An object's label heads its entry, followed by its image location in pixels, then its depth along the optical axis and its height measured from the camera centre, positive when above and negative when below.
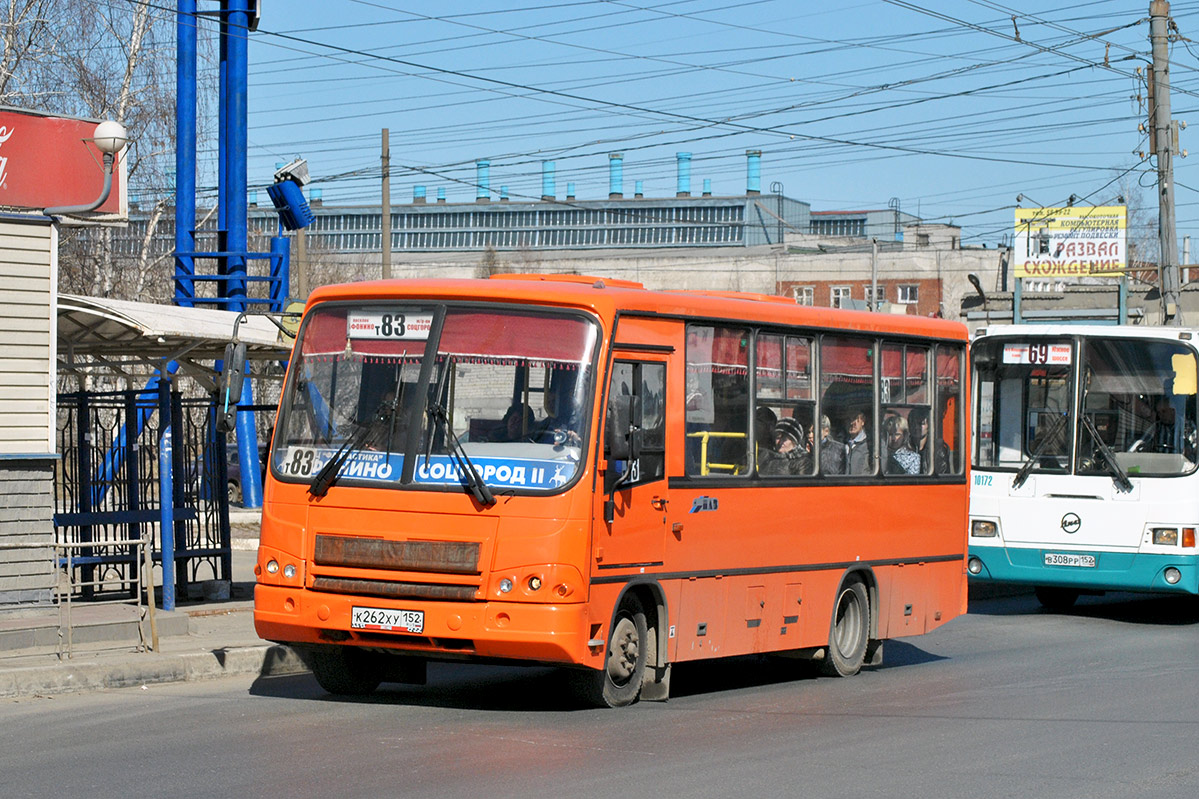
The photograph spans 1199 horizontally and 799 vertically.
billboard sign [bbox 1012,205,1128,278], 73.56 +8.14
